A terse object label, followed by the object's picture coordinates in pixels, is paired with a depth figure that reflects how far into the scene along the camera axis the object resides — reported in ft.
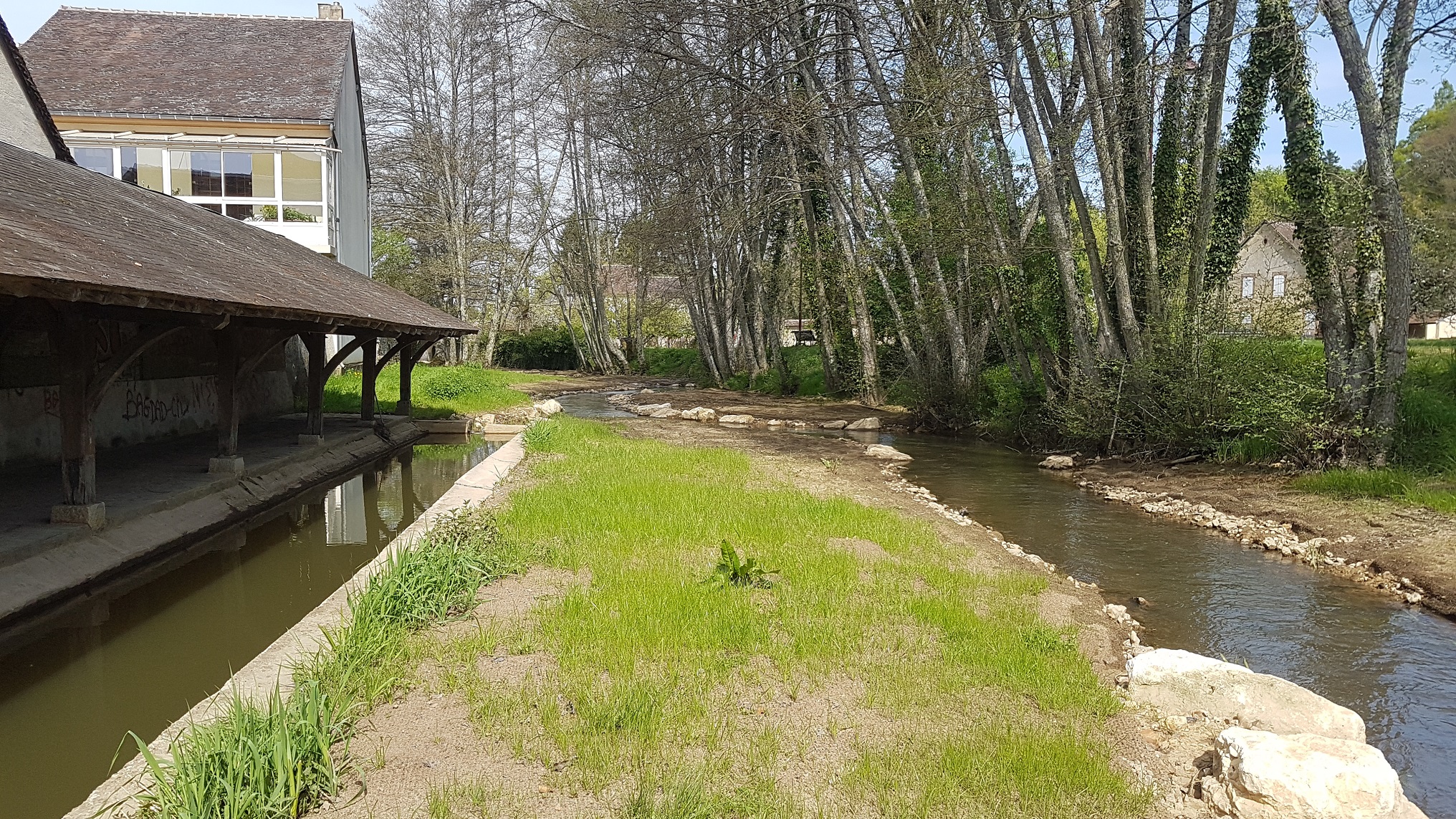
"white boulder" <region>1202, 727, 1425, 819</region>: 10.28
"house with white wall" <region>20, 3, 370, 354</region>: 62.54
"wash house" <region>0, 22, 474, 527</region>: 19.10
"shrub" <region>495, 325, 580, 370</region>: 160.45
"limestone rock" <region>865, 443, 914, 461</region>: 46.52
